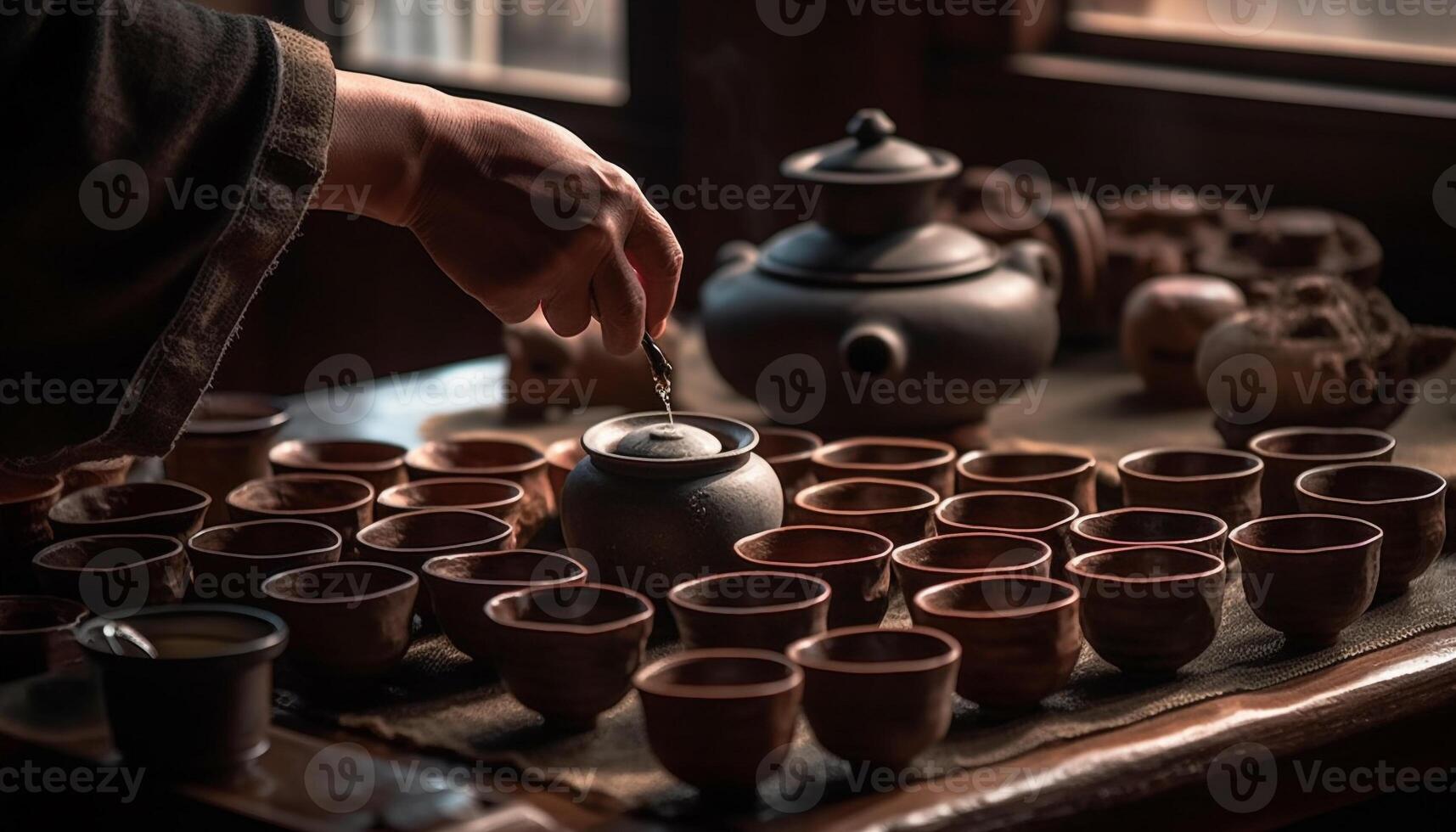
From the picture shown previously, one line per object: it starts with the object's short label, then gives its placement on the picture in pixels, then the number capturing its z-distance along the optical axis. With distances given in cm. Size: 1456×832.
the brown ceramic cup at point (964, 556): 160
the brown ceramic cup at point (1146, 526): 174
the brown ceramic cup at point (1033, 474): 194
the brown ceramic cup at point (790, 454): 207
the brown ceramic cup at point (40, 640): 156
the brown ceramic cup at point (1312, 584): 164
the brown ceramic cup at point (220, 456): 216
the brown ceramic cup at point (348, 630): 152
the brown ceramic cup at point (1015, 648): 147
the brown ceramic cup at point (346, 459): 207
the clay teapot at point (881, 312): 235
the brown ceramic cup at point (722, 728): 130
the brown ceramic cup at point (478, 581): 156
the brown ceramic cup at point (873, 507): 181
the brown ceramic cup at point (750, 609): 147
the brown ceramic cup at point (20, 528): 189
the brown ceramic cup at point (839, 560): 162
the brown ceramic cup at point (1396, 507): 177
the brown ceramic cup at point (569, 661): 143
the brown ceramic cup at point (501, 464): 201
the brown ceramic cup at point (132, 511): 180
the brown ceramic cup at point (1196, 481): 189
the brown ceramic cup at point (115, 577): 166
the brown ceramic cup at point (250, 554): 167
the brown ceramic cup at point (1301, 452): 198
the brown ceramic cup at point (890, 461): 198
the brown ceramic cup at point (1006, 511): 183
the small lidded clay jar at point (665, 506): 169
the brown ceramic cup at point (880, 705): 133
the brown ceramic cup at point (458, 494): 190
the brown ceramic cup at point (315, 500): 184
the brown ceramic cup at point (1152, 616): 156
